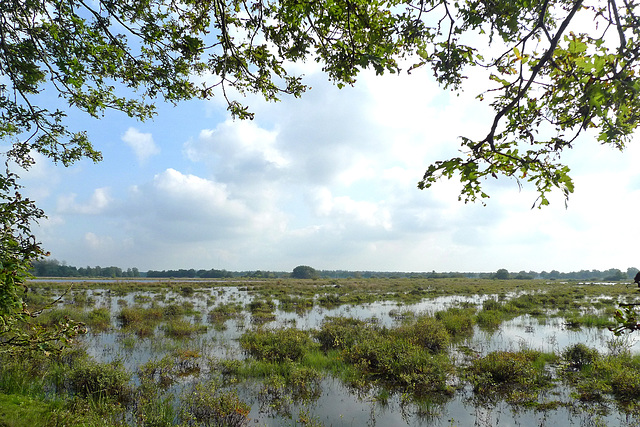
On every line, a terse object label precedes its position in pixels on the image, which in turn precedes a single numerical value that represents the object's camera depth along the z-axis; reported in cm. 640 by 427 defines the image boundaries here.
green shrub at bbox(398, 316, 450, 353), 1322
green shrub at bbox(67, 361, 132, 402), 836
